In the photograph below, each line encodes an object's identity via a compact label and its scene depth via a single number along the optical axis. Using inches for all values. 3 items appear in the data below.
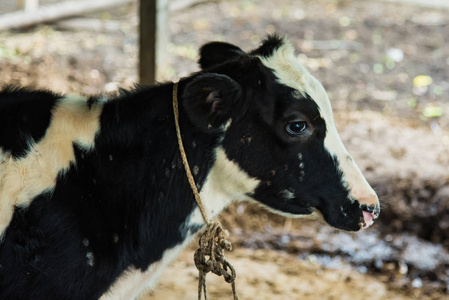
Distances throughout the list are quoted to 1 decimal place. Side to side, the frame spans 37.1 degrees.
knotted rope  108.0
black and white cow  99.7
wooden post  209.6
